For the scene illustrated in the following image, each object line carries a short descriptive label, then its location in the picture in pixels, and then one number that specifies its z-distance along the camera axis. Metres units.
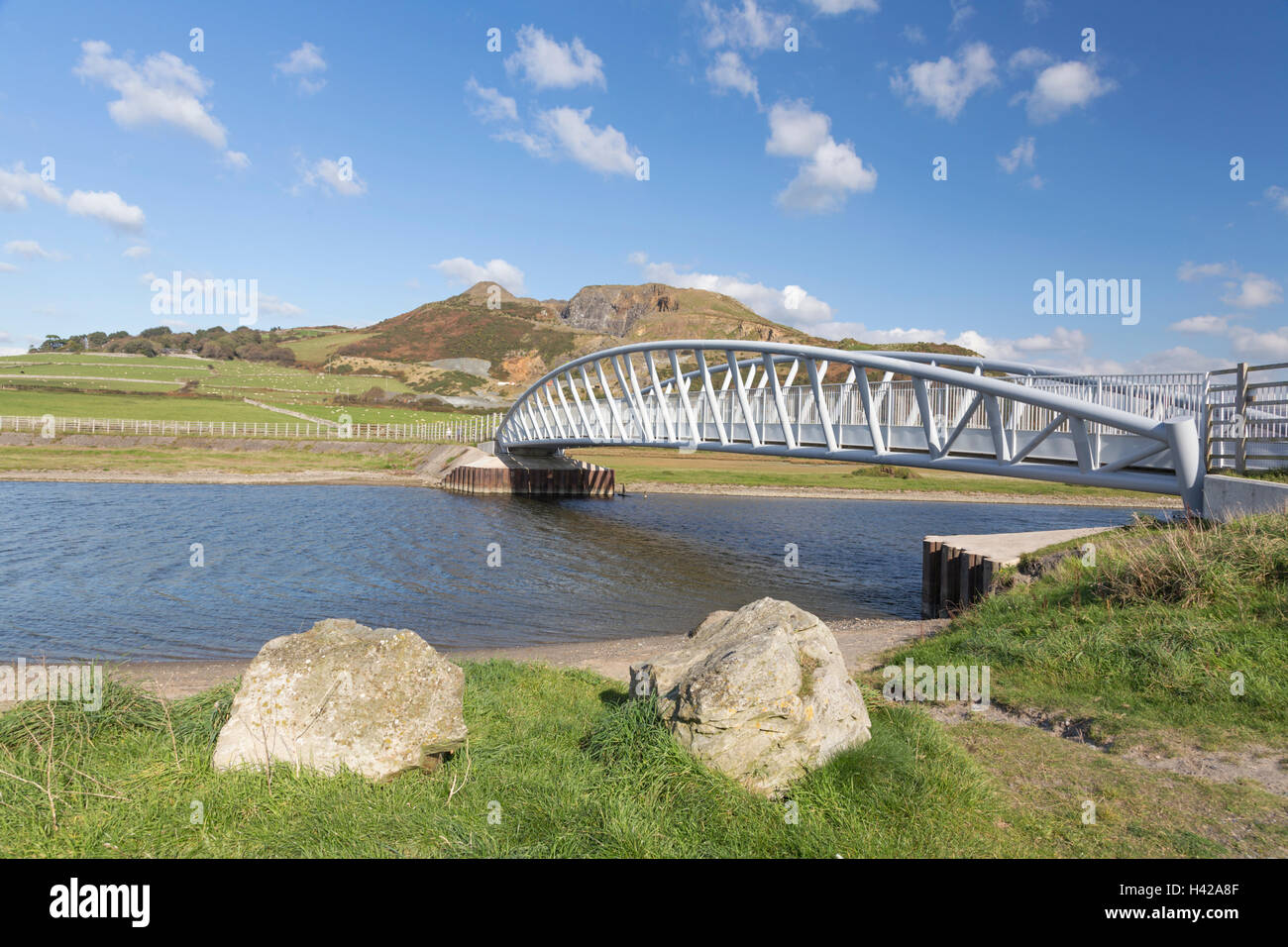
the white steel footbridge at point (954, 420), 14.68
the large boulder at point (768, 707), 5.58
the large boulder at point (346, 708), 5.74
